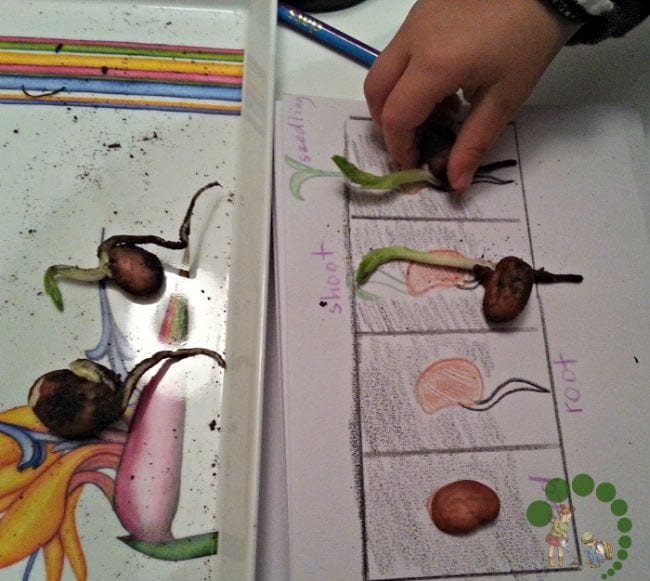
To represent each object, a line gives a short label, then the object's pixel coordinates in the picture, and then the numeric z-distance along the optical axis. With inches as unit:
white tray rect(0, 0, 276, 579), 20.9
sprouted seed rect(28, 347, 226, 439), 21.5
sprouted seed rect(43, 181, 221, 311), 23.1
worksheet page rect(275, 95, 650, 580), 21.0
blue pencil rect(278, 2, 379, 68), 27.1
